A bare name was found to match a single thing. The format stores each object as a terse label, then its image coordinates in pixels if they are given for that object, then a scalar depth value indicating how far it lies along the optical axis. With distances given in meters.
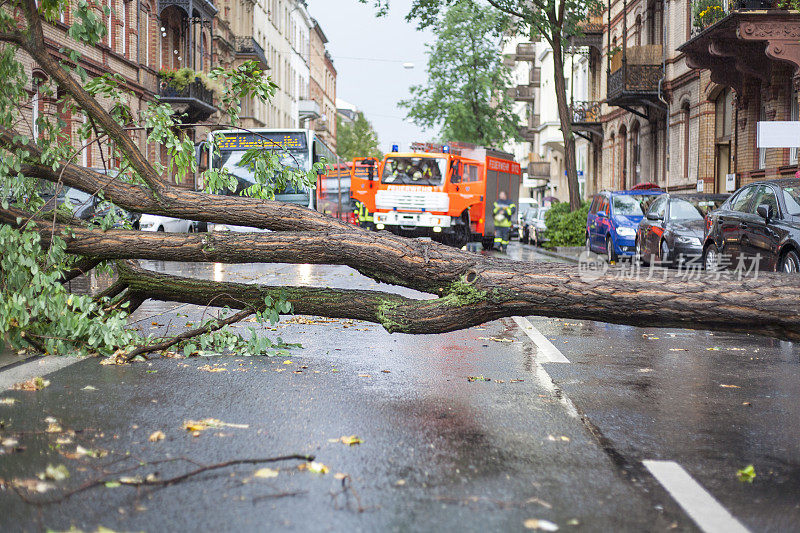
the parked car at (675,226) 17.66
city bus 28.28
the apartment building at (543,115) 50.44
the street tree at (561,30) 30.30
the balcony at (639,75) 33.31
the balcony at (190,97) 38.78
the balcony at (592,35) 42.25
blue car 22.31
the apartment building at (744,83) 20.48
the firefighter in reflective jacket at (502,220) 28.96
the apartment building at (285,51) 64.69
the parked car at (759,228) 11.45
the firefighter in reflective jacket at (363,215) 27.86
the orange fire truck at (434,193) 26.78
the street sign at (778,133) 14.79
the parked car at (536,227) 35.56
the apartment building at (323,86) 93.56
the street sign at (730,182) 24.30
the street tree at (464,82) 56.16
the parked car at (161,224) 25.92
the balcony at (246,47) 54.72
